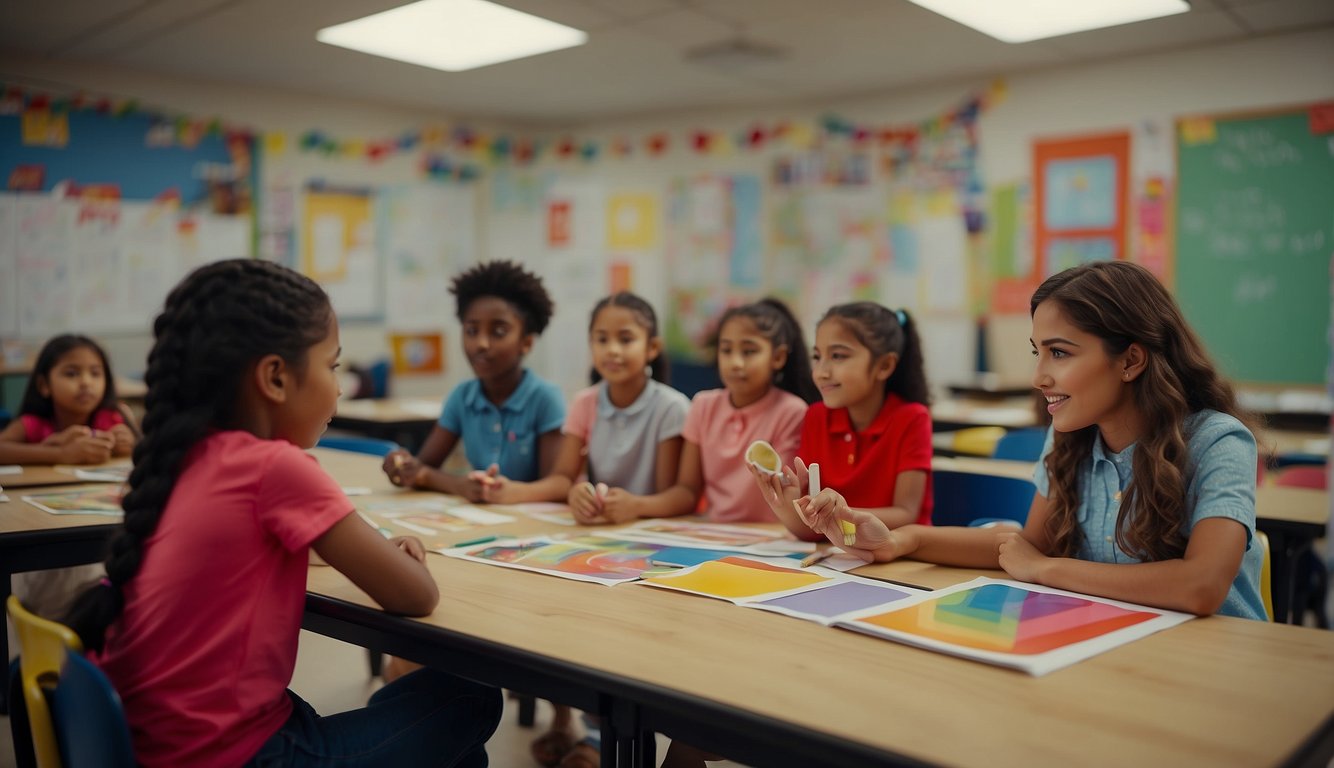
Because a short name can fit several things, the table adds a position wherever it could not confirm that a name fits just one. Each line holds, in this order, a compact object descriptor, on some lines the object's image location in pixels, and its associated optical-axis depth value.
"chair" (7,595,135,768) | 1.14
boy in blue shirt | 2.80
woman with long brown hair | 1.45
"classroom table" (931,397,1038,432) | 4.02
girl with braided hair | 1.27
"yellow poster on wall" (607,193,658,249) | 6.91
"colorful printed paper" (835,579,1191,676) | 1.23
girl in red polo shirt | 2.09
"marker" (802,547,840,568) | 1.73
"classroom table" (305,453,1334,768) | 1.00
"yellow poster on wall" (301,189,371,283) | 6.32
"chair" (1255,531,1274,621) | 1.71
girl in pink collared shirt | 2.38
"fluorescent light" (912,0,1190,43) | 4.19
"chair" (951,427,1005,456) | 3.56
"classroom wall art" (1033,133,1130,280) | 5.18
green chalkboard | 4.71
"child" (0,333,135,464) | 3.04
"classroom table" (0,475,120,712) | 1.96
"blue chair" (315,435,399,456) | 3.19
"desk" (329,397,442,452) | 4.25
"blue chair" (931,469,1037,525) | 2.25
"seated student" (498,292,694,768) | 2.51
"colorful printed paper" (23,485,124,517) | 2.20
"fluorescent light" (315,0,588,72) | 4.44
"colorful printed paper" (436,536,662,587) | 1.68
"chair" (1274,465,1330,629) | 2.99
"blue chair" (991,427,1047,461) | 3.20
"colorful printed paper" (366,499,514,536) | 2.10
